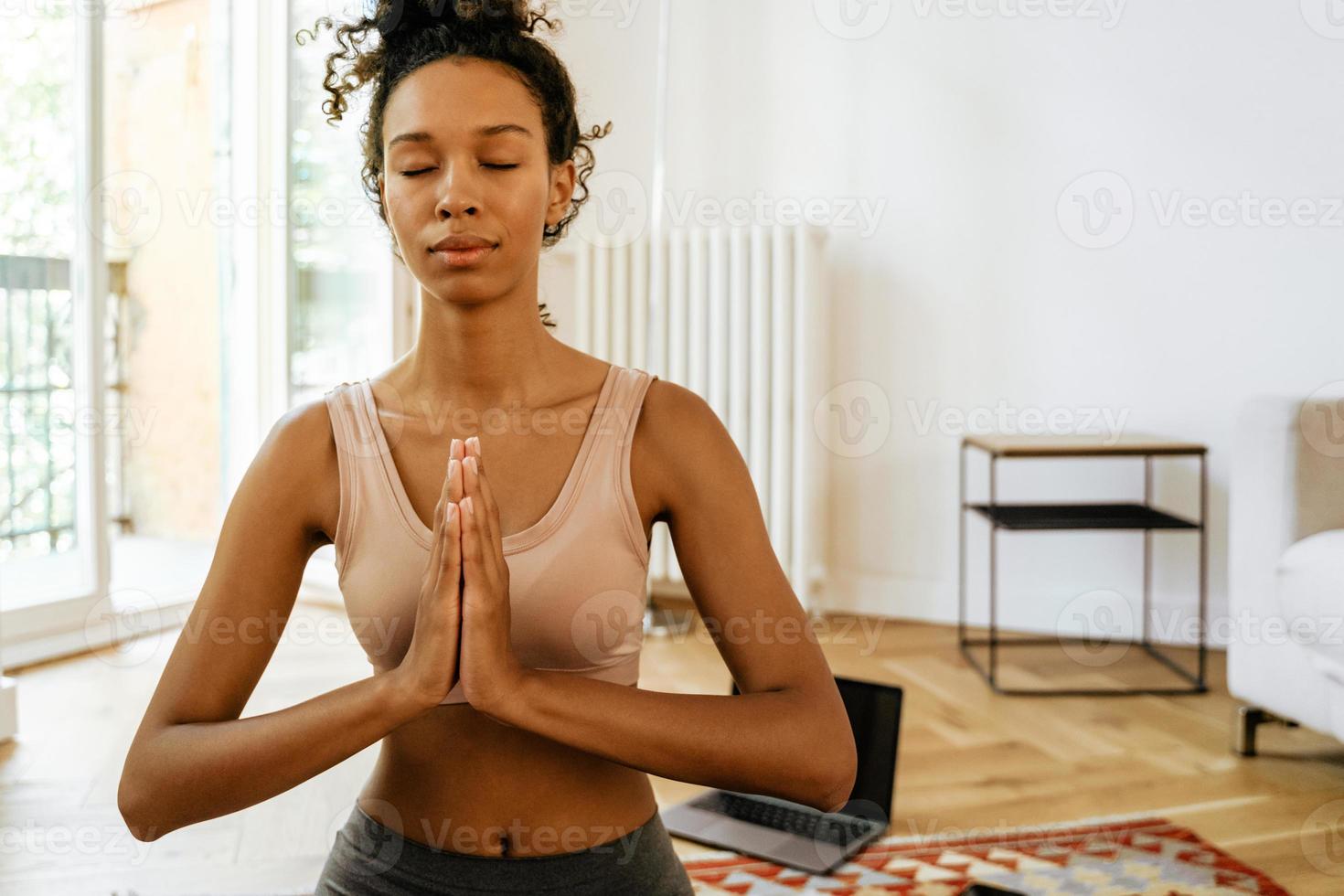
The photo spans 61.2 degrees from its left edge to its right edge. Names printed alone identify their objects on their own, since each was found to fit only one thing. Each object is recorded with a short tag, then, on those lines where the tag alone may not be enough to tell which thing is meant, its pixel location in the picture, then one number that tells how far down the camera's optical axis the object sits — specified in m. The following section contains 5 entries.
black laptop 1.91
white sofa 2.07
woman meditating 0.83
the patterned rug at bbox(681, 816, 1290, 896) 1.75
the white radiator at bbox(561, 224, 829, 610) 3.42
